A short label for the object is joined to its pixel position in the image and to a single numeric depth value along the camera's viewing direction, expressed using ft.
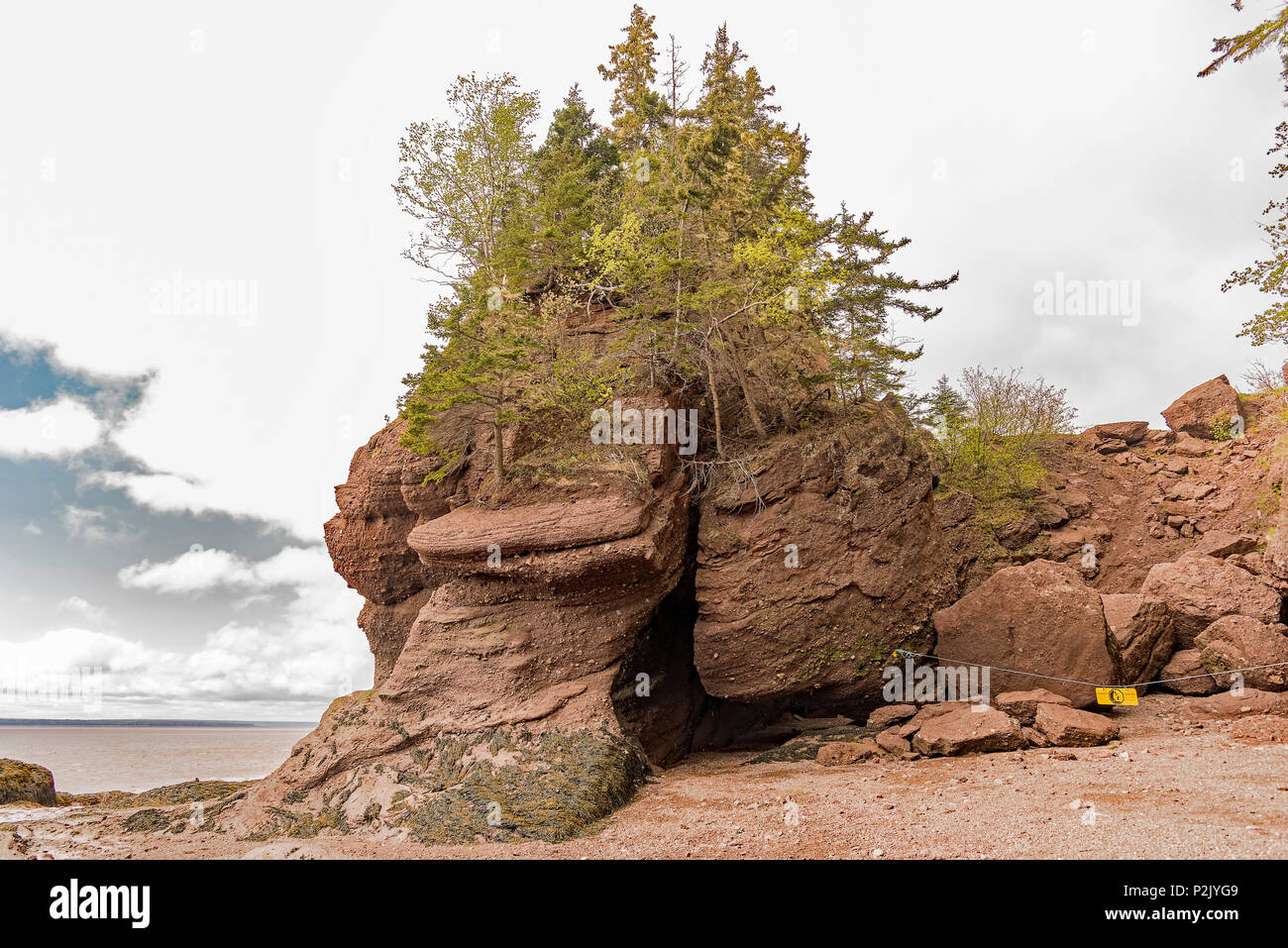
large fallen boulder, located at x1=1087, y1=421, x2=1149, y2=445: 103.55
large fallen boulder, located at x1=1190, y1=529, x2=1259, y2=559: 62.13
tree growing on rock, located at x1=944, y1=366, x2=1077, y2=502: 90.27
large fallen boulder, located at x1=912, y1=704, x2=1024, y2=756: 38.68
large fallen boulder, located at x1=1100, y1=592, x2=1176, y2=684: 47.78
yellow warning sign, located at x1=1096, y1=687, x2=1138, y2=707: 41.63
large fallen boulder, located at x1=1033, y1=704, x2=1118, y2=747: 38.14
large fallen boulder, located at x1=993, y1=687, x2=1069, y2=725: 41.78
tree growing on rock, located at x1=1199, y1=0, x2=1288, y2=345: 43.68
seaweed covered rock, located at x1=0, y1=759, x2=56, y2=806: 62.18
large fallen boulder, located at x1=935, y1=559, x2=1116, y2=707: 45.93
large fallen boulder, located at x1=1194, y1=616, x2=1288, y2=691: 43.42
